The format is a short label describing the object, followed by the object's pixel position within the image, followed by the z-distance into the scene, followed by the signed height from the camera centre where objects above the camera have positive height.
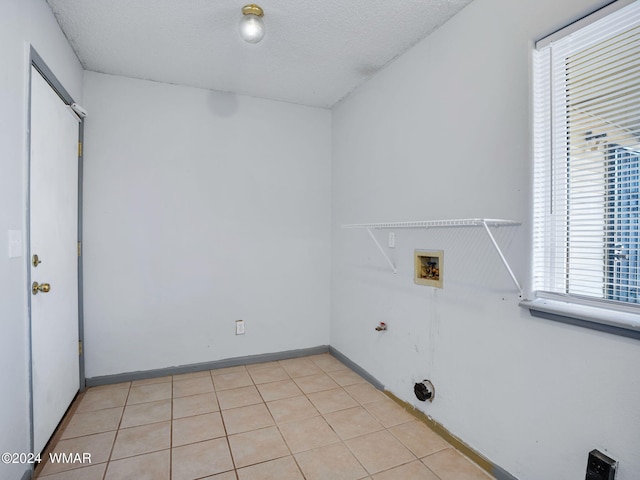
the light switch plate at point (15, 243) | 1.50 -0.03
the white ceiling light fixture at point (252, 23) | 1.91 +1.21
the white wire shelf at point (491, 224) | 1.50 +0.07
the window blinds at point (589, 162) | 1.23 +0.30
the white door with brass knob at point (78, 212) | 1.68 +0.18
